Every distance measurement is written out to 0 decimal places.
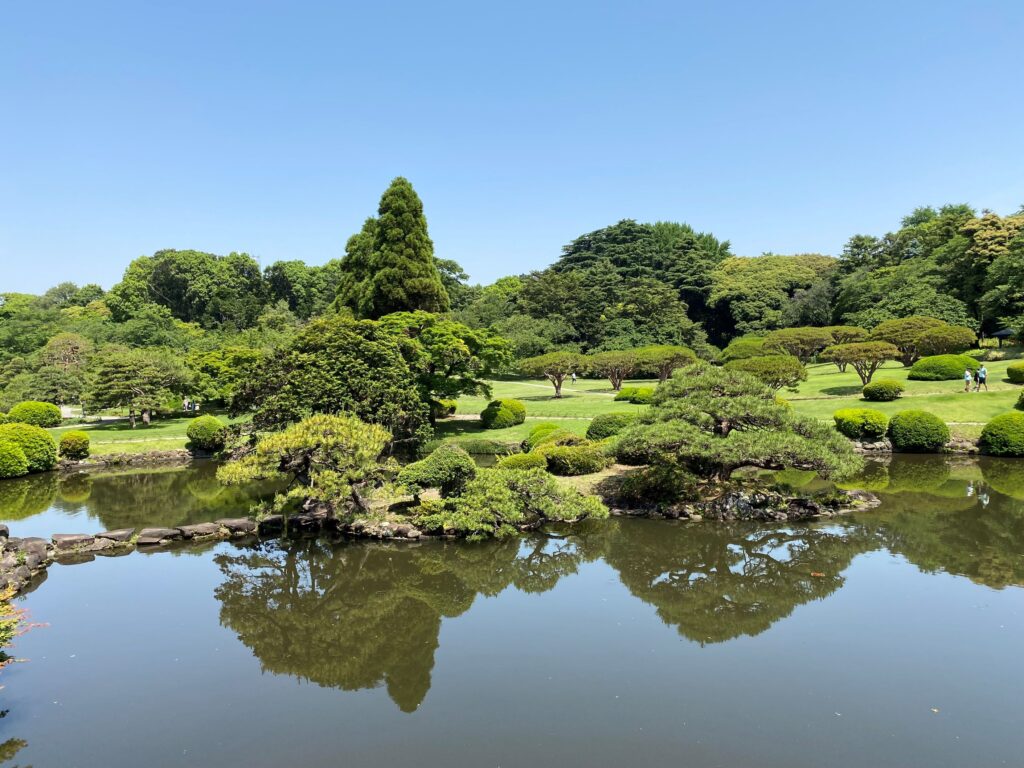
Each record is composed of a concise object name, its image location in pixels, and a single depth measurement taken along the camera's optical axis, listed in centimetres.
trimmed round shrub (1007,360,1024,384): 2620
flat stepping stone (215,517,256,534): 1448
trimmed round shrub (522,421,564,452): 2175
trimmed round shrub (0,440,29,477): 2172
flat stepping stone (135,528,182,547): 1409
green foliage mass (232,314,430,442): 1731
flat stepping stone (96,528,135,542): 1406
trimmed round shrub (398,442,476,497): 1422
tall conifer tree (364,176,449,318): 3506
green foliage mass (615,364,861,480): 1341
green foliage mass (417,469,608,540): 1338
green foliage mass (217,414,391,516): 1358
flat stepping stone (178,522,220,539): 1445
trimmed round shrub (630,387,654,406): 3105
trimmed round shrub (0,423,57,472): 2255
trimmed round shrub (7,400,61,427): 2828
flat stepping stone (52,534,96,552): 1364
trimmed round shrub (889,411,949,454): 2156
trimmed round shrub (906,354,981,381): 2892
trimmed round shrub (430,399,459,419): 2737
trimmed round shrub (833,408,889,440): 2255
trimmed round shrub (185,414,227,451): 2556
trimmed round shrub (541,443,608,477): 1819
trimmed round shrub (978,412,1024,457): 2047
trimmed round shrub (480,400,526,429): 2730
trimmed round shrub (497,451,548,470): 1770
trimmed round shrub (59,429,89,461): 2417
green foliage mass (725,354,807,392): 2620
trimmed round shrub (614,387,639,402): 3281
